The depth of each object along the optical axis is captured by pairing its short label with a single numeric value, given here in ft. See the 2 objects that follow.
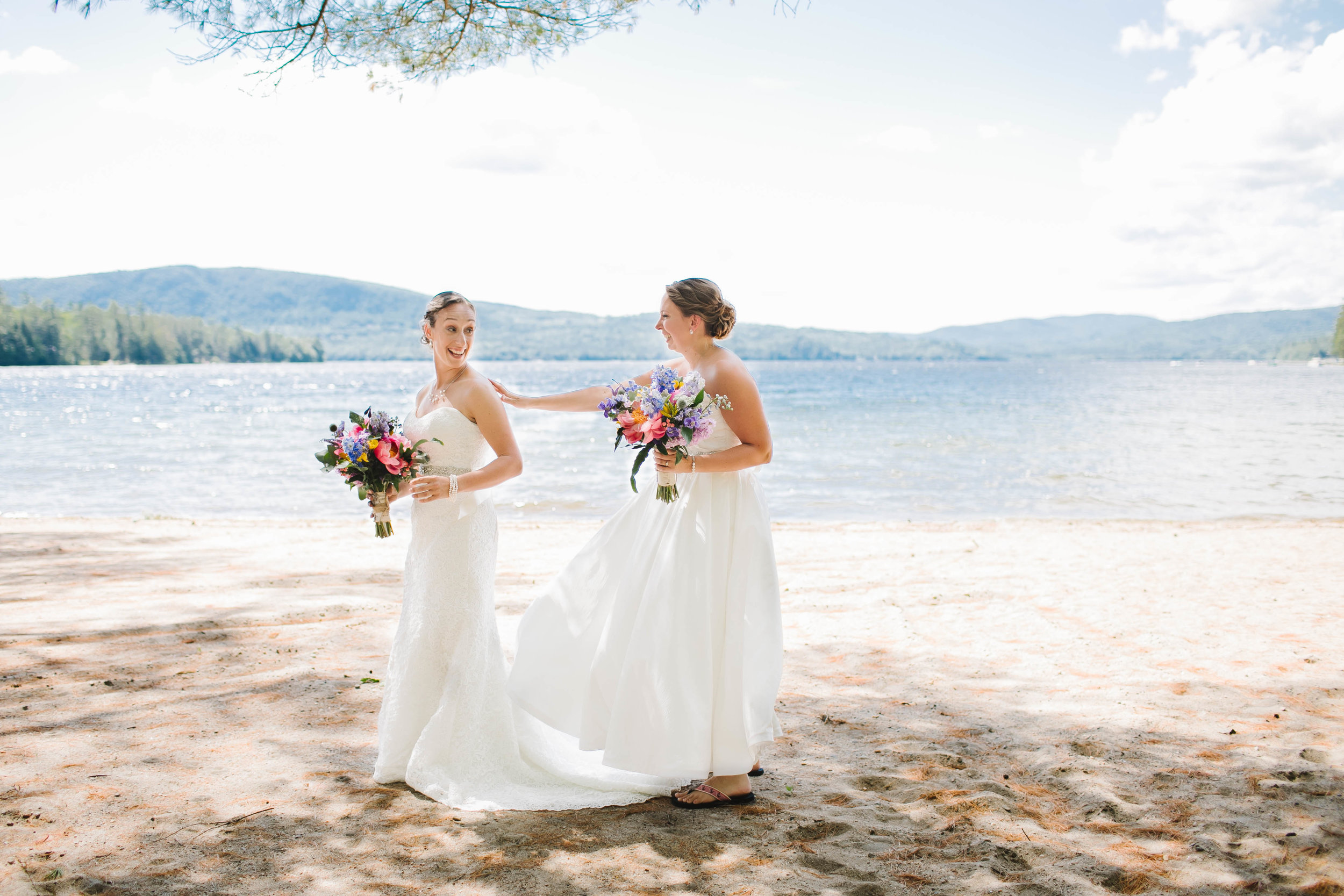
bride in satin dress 12.65
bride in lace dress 13.23
